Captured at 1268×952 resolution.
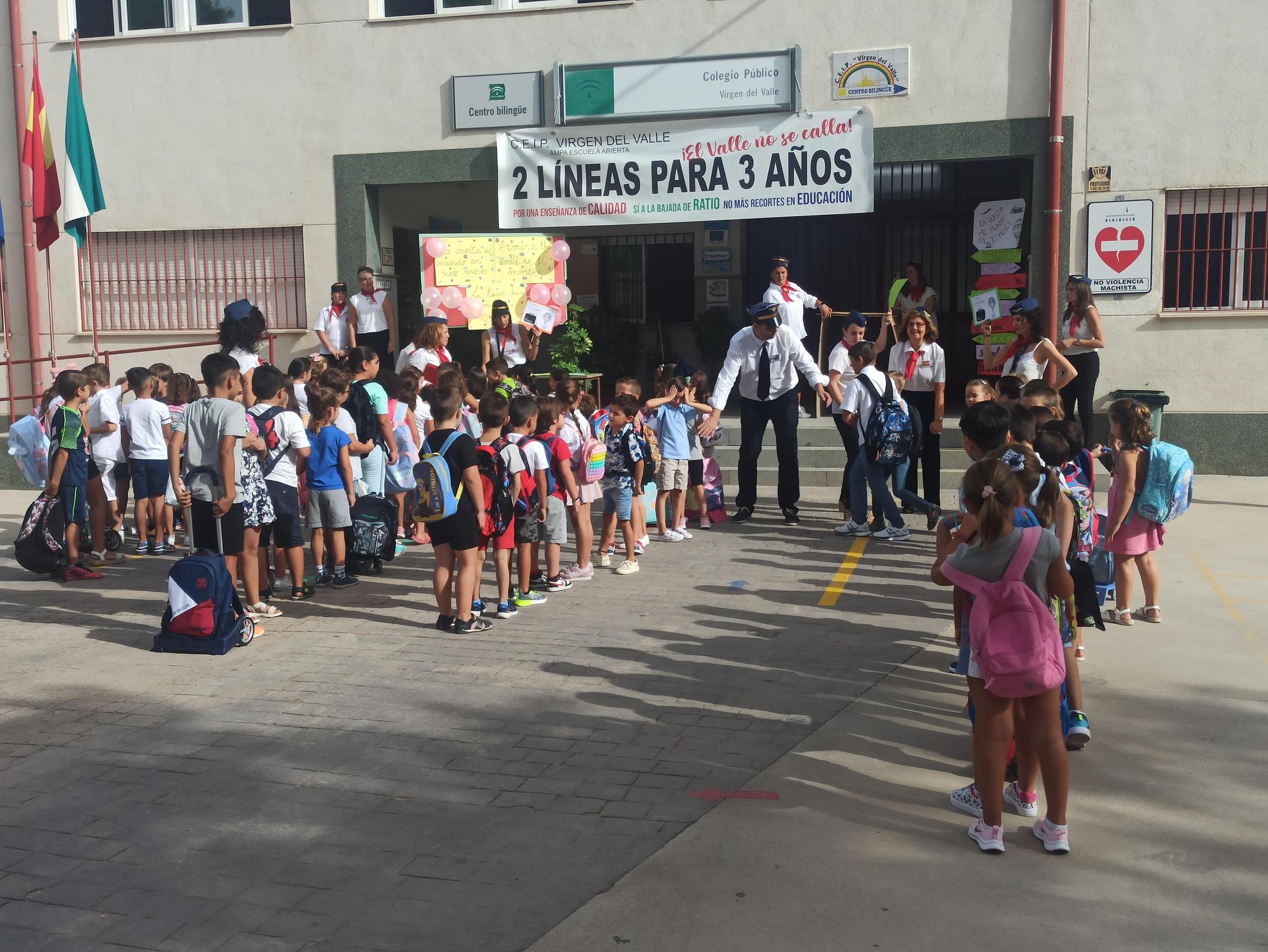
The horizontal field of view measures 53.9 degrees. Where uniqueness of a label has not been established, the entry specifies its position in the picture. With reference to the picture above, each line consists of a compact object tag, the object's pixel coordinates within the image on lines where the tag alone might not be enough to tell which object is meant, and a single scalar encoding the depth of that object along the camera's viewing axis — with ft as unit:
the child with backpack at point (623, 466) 29.68
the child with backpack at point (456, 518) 24.30
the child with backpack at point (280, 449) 26.40
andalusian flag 42.75
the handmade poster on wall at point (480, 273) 46.47
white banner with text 44.75
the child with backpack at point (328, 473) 28.27
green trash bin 40.22
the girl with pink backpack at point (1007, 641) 14.34
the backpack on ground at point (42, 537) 30.14
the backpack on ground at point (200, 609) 23.61
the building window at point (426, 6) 47.70
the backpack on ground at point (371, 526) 30.27
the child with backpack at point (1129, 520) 22.93
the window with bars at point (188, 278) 49.73
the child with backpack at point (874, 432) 32.48
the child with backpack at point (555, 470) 26.91
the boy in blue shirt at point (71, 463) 29.48
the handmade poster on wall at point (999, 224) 44.96
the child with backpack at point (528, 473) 25.93
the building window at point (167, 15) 48.83
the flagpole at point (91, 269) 49.00
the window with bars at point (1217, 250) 41.63
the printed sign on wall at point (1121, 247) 41.91
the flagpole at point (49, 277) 45.65
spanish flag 43.09
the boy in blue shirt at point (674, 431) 32.83
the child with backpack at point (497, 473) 25.13
